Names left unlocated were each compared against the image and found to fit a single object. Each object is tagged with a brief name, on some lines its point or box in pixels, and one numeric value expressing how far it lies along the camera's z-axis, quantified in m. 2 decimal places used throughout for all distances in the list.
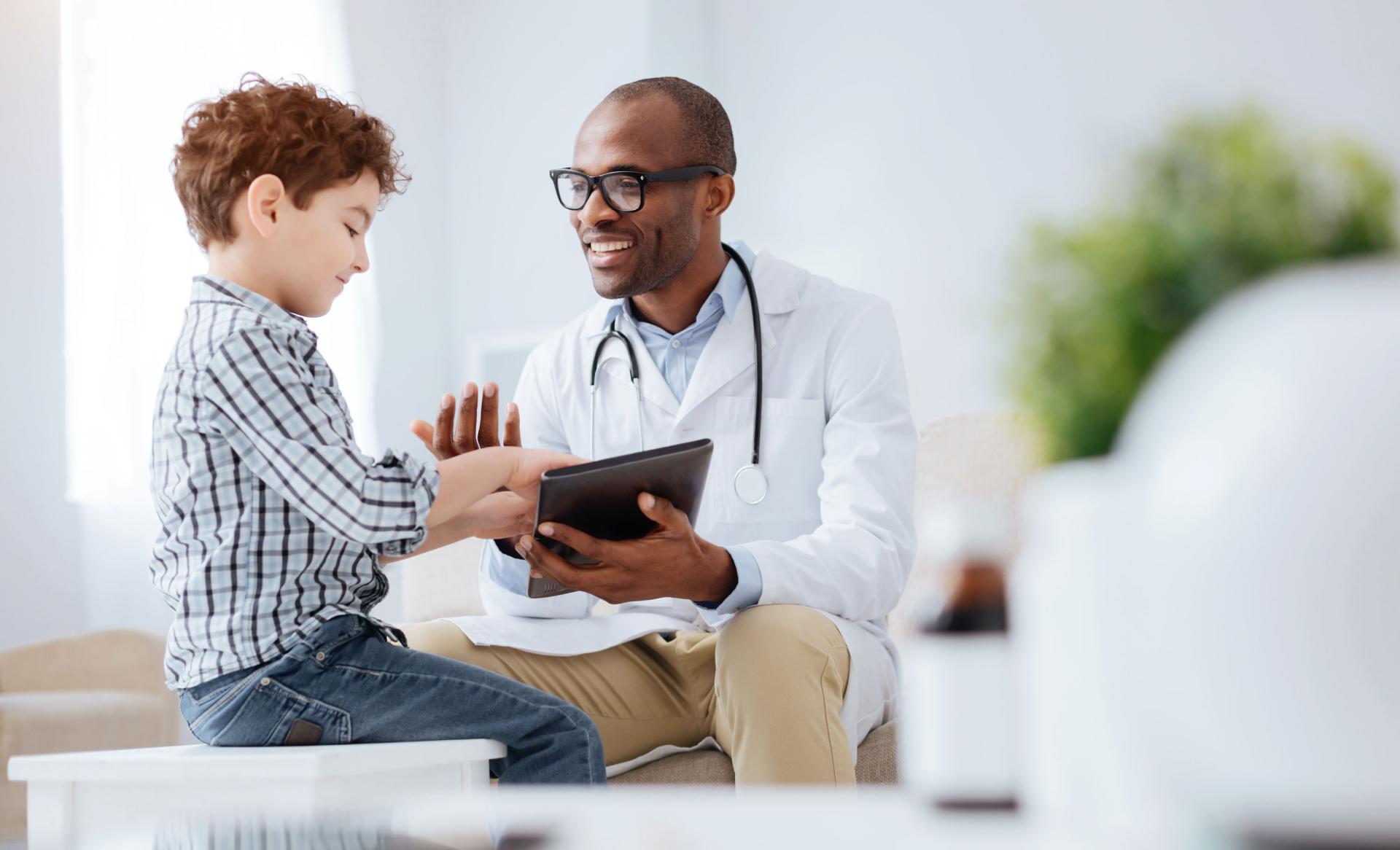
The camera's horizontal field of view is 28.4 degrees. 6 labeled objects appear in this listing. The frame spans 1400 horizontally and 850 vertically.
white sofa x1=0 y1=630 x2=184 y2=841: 3.16
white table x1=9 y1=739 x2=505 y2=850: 2.23
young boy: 2.34
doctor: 2.50
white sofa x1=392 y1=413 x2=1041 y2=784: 2.63
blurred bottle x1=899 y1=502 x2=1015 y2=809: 1.58
